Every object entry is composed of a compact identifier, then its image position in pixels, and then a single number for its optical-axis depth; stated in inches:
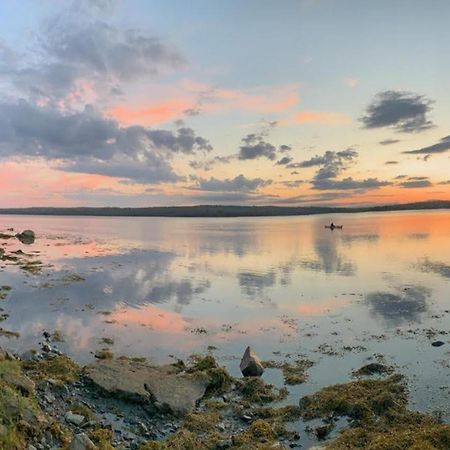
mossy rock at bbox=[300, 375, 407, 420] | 539.2
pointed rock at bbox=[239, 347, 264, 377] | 677.9
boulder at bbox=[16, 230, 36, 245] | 3559.5
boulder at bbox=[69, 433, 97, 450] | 389.5
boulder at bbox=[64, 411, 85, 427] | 471.8
